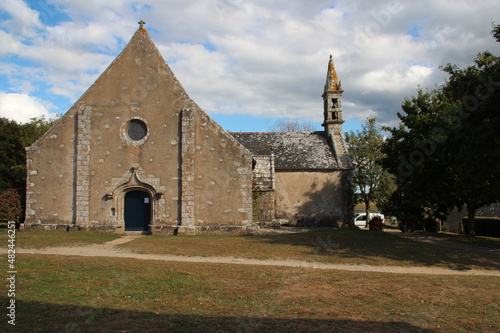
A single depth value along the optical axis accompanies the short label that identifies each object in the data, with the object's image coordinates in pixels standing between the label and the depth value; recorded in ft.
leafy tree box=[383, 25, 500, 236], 42.98
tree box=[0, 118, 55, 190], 96.68
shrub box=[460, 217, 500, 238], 82.07
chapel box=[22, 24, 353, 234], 61.72
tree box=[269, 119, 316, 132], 179.73
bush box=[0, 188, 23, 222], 63.05
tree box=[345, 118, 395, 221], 106.83
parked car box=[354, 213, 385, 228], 116.34
